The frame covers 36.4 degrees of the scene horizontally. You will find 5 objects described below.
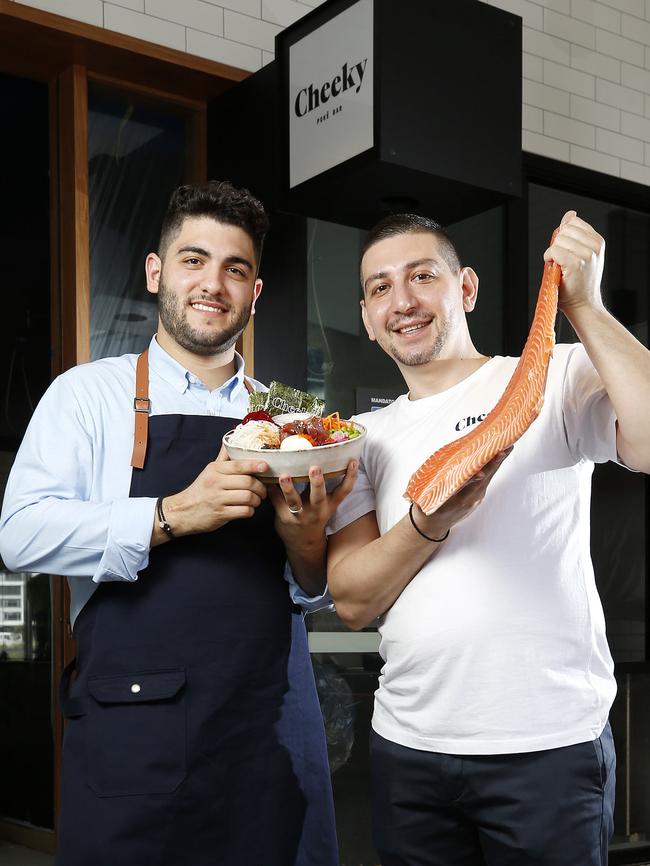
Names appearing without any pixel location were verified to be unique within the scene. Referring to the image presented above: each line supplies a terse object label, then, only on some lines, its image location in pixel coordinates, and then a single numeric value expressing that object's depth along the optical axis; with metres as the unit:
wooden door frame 2.80
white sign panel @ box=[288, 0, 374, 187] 2.51
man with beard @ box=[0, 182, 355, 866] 1.61
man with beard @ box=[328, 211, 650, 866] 1.43
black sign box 2.51
